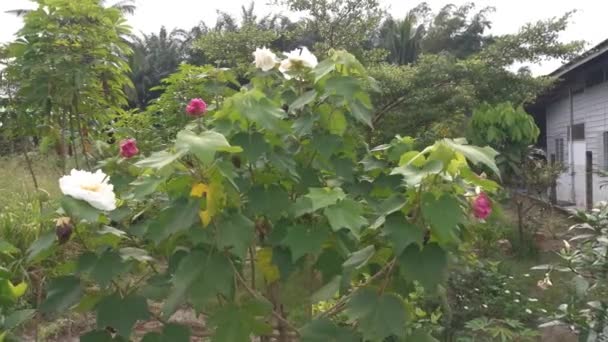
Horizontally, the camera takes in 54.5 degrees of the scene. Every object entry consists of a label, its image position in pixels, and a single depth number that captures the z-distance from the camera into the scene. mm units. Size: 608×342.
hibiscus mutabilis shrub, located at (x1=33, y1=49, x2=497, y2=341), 1390
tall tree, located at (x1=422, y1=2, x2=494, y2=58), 27219
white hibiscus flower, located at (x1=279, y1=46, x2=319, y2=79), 1854
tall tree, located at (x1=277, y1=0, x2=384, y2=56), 11164
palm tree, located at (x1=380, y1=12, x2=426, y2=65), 27438
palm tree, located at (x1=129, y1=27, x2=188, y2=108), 31625
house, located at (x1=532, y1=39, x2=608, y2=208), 9555
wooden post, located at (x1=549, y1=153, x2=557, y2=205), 11188
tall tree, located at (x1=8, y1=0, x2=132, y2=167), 3432
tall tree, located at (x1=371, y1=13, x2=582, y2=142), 10680
